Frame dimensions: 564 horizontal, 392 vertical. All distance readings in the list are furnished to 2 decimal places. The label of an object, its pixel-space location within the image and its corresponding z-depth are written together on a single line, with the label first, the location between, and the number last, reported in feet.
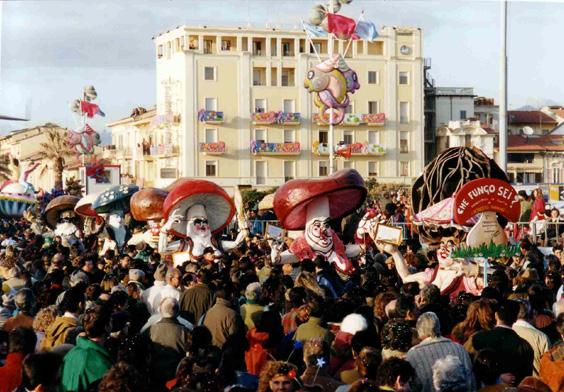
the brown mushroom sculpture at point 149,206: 81.30
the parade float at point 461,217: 51.26
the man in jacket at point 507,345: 27.99
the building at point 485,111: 306.55
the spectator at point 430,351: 26.27
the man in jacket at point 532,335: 31.08
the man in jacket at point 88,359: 27.04
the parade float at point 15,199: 110.93
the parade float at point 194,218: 72.33
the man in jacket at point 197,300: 40.16
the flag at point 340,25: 188.24
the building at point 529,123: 303.07
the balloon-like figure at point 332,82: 172.35
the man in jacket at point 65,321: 32.78
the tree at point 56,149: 264.93
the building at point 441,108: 293.02
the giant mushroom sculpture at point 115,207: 91.45
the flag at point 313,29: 210.65
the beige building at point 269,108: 264.11
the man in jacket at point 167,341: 31.63
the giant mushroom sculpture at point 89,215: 95.59
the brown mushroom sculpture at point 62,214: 100.89
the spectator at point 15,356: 28.14
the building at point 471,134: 279.90
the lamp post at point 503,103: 87.25
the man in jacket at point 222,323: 34.30
